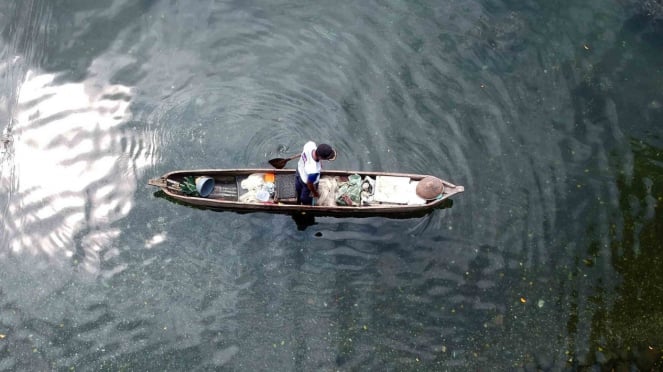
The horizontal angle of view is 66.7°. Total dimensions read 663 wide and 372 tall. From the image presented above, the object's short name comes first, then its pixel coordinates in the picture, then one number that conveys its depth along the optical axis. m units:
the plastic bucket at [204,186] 10.47
